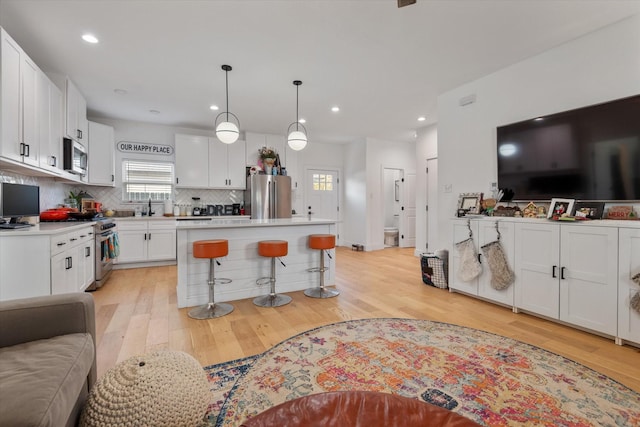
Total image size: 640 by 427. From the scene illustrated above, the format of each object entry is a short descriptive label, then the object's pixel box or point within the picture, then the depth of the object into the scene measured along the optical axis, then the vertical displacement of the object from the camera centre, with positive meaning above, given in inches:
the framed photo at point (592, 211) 106.9 -0.6
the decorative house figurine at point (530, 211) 125.9 -0.7
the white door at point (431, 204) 236.8 +4.8
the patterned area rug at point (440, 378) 62.9 -43.7
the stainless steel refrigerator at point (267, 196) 237.5 +11.3
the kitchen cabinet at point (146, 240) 201.0 -21.9
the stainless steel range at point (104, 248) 154.7 -21.6
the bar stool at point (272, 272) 128.3 -29.7
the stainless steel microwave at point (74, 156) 146.8 +29.0
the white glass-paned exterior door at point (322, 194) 296.4 +16.2
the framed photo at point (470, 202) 147.6 +4.1
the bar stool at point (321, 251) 140.3 -21.0
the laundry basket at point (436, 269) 154.7 -32.5
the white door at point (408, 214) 291.0 -4.5
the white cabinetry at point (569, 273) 95.0 -23.1
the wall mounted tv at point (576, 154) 102.2 +22.6
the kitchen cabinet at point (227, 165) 237.9 +37.8
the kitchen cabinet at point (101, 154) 191.3 +37.9
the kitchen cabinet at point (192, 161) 228.2 +39.3
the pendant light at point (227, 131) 140.6 +38.9
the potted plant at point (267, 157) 245.1 +45.7
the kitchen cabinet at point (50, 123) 122.1 +39.2
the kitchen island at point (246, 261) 126.7 -24.9
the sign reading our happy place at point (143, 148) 220.7 +48.8
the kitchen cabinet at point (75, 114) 148.7 +53.6
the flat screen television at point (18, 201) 107.4 +3.7
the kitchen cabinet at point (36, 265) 91.7 -19.2
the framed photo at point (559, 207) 110.0 +0.9
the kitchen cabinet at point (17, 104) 95.0 +38.3
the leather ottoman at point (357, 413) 40.1 -29.7
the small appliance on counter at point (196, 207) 239.0 +2.3
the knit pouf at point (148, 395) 48.4 -33.1
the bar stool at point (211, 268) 116.1 -24.9
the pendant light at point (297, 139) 156.7 +38.5
